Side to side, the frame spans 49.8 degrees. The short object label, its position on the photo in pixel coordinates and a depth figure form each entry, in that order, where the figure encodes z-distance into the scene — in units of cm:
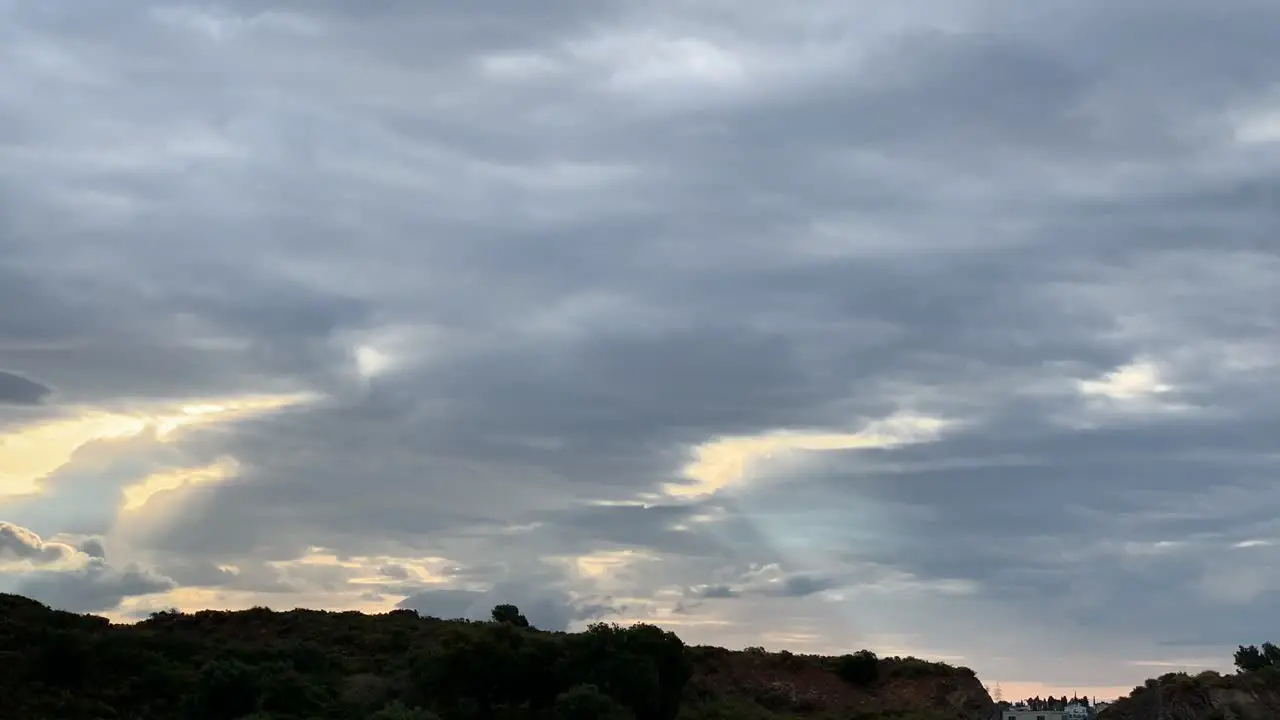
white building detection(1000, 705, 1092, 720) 14332
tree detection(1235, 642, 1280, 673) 17894
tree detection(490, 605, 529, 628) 15612
